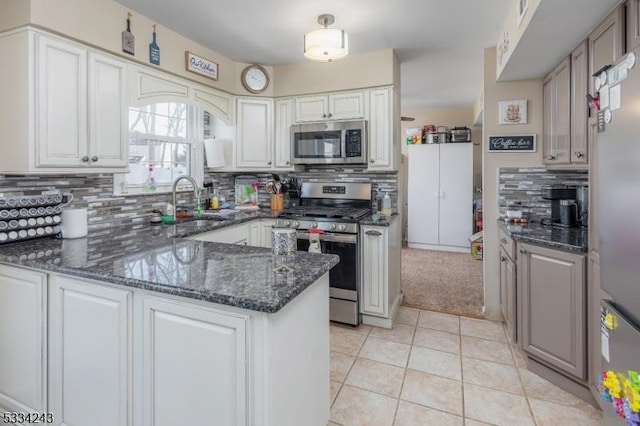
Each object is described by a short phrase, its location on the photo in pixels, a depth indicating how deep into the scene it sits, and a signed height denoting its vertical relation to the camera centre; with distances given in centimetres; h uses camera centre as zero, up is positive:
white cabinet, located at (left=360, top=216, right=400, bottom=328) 304 -58
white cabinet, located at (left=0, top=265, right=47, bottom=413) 165 -65
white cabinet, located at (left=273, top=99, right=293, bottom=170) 367 +79
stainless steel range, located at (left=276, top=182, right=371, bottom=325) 304 -31
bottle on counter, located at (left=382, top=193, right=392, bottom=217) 341 +6
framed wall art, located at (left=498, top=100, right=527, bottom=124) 304 +85
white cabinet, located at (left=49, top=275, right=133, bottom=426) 144 -63
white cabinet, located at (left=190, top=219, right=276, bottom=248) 277 -22
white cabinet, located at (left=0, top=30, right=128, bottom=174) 191 +60
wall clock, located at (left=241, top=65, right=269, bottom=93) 361 +135
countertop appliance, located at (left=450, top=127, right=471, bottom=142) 576 +124
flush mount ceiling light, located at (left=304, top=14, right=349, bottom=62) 233 +111
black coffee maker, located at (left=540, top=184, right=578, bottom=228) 257 +3
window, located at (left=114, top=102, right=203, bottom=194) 290 +57
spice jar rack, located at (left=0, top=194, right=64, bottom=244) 192 -5
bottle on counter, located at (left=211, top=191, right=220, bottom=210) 358 +6
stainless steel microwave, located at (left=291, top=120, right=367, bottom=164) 334 +66
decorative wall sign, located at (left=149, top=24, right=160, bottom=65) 262 +118
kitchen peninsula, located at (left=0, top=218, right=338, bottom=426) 120 -50
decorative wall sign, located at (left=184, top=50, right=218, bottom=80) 298 +128
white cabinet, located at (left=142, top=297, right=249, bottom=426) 120 -57
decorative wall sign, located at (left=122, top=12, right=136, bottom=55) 239 +116
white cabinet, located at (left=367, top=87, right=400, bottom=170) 327 +76
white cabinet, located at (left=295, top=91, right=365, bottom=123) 338 +102
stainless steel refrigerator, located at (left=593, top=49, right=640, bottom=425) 122 -9
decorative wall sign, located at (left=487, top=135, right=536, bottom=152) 303 +58
